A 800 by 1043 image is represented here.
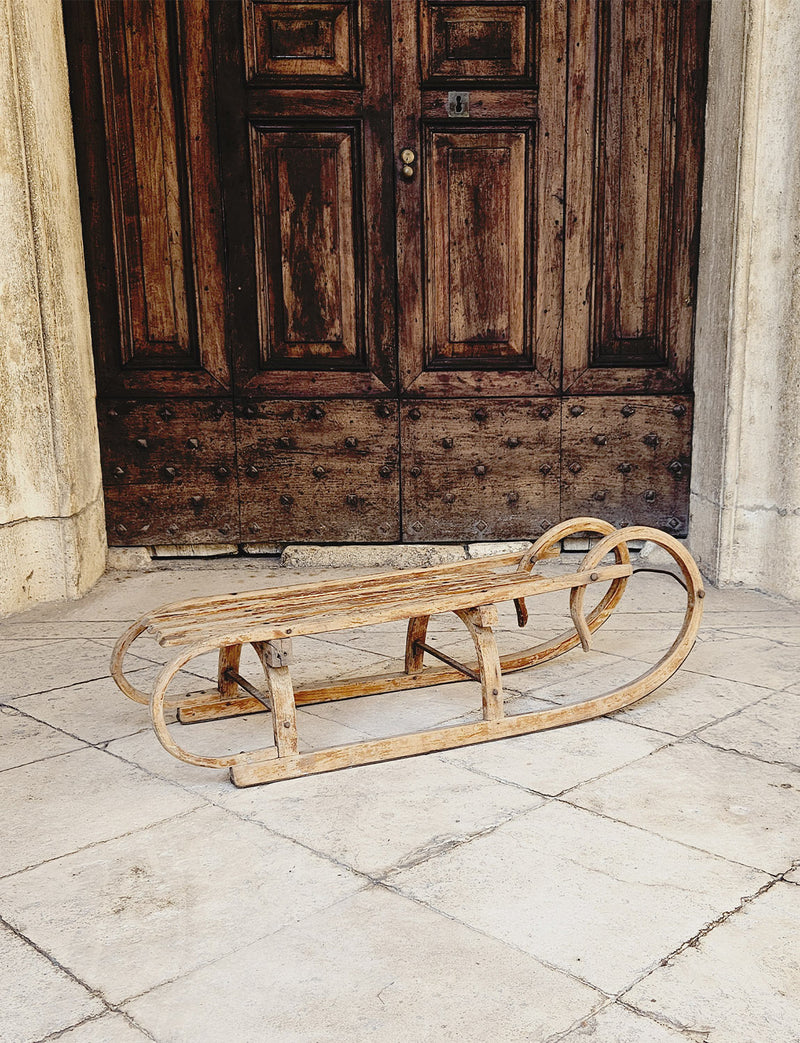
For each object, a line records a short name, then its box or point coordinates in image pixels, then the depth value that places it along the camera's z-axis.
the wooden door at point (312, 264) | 3.80
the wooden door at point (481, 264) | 3.79
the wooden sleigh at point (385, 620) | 2.18
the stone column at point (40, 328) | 3.47
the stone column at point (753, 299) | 3.47
